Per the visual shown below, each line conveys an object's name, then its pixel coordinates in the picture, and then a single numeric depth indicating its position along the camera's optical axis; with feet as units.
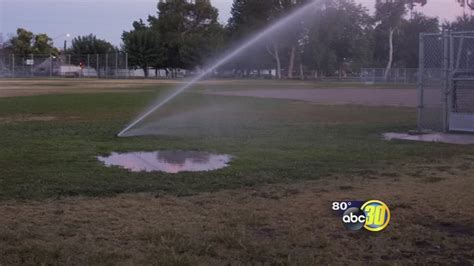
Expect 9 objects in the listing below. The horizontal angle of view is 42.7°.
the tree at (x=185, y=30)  315.17
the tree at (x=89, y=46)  314.55
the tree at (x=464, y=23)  200.75
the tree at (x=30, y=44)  336.08
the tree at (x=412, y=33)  286.05
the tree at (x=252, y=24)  149.59
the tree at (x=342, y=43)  255.86
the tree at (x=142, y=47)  315.78
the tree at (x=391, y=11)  234.17
